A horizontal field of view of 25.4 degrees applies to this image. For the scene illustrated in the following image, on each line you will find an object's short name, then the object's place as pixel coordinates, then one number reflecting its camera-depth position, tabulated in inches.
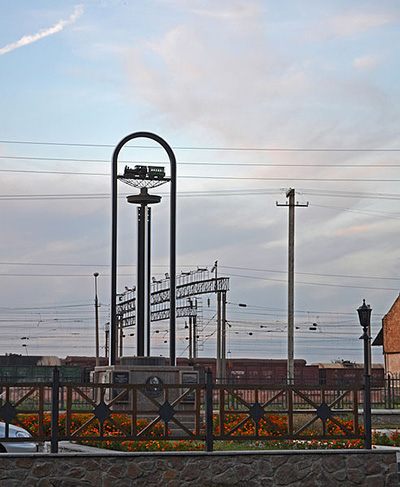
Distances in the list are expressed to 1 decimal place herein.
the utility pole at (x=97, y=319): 2459.4
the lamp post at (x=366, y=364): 589.6
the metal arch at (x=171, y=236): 890.7
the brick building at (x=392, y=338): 2298.2
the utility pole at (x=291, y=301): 1684.3
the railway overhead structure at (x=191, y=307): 2289.6
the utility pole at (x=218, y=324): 2258.9
